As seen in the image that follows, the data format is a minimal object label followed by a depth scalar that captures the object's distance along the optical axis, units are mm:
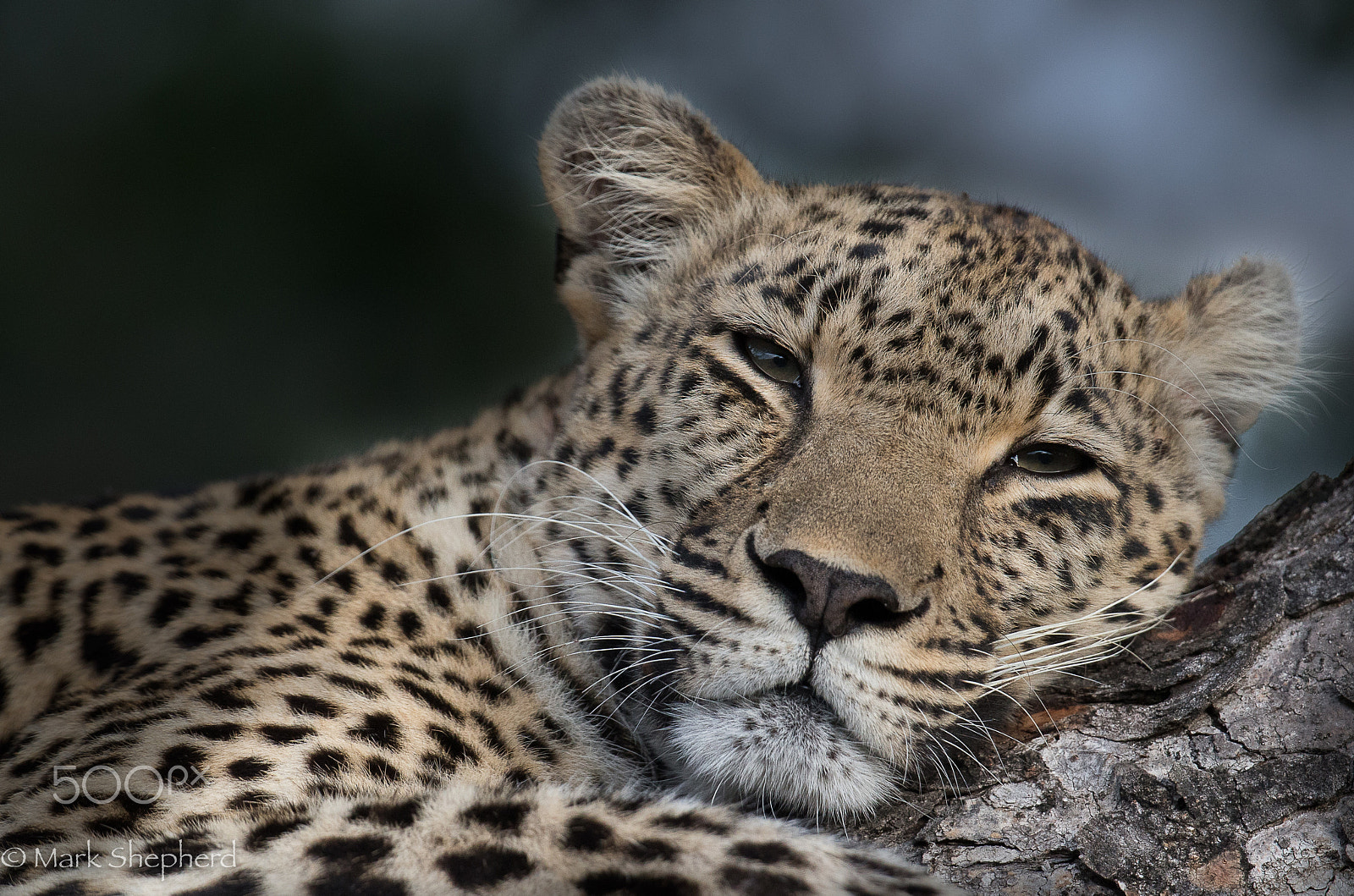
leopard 5605
